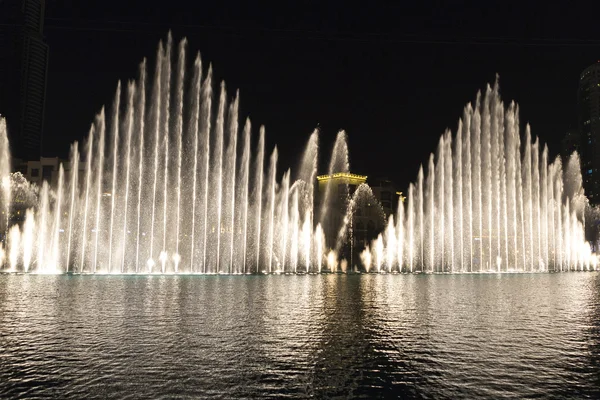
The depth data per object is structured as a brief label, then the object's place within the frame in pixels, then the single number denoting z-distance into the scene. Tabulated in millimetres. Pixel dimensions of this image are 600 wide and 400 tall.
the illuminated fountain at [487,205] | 58969
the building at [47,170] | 93438
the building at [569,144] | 183875
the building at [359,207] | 114375
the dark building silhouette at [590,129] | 166750
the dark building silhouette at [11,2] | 198500
